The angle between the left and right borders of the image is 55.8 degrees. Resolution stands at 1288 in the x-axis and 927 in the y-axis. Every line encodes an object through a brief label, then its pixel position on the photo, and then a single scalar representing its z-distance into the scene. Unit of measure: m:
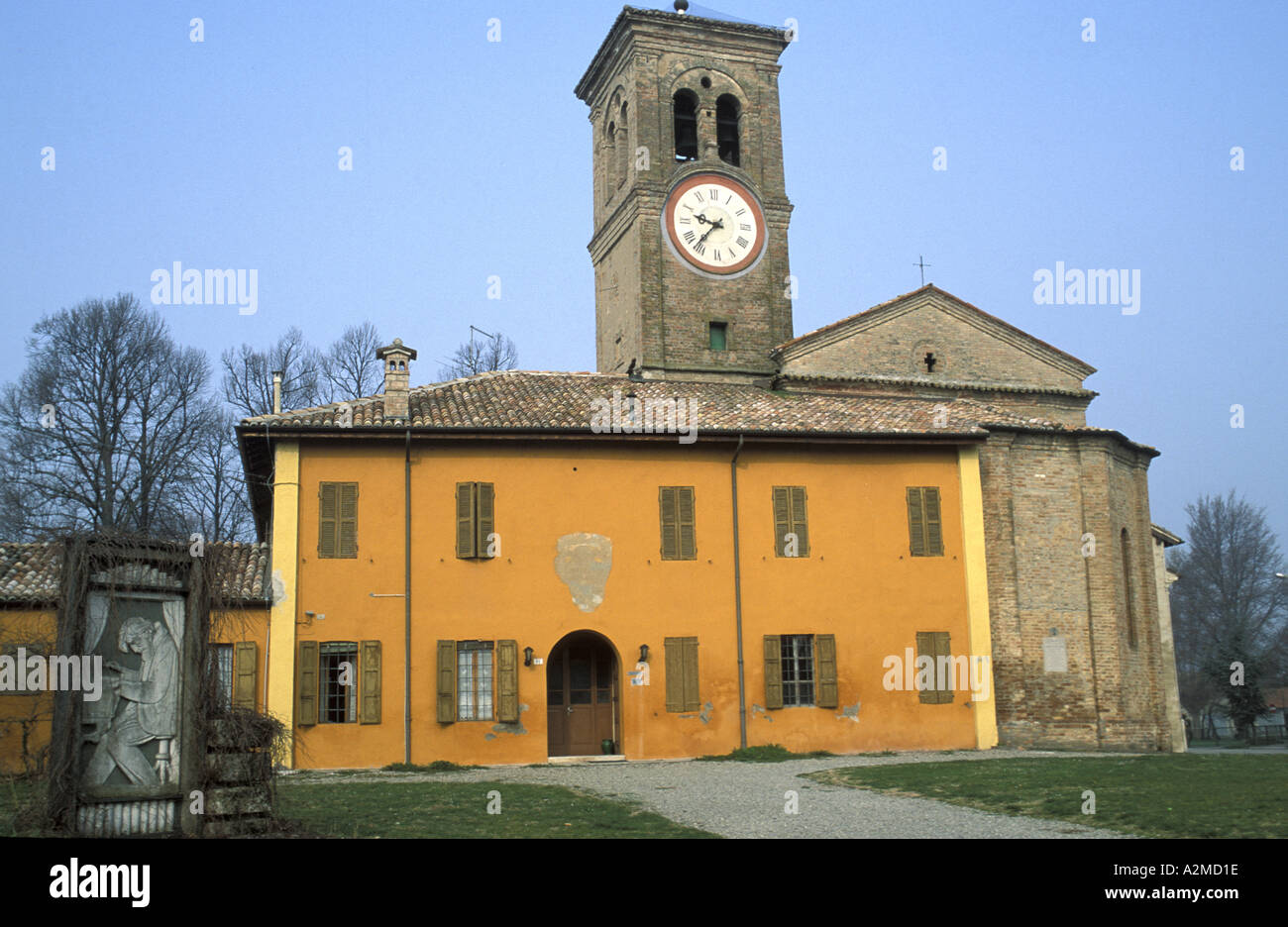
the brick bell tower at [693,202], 29.25
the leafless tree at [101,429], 29.55
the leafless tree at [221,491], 35.12
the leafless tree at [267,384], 38.06
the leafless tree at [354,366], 40.16
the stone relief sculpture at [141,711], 9.83
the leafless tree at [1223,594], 56.00
